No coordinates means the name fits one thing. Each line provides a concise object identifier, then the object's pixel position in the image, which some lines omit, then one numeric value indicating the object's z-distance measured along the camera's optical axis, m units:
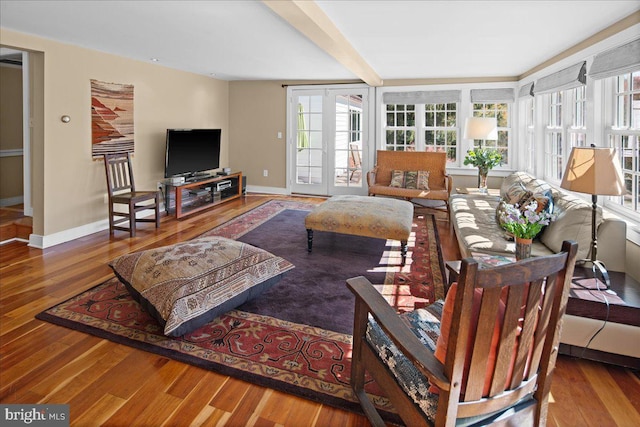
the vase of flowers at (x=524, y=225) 2.40
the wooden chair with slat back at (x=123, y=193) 4.70
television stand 5.73
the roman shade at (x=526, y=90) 5.43
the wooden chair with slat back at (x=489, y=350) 1.11
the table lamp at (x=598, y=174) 2.30
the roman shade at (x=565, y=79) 3.75
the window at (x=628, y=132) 3.10
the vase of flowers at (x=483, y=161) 5.56
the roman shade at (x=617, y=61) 2.88
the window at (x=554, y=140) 4.71
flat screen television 5.80
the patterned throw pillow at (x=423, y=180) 6.16
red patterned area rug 2.02
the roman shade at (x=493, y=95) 6.34
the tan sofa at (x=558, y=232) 2.62
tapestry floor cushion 2.36
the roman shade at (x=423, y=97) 6.62
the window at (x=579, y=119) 3.94
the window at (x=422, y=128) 6.85
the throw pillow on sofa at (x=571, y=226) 2.71
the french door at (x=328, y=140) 7.22
